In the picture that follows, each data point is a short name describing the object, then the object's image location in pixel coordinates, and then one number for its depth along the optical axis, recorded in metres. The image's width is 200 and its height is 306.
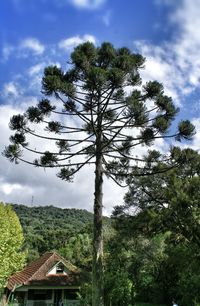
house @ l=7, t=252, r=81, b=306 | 24.42
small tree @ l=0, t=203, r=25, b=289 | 16.02
